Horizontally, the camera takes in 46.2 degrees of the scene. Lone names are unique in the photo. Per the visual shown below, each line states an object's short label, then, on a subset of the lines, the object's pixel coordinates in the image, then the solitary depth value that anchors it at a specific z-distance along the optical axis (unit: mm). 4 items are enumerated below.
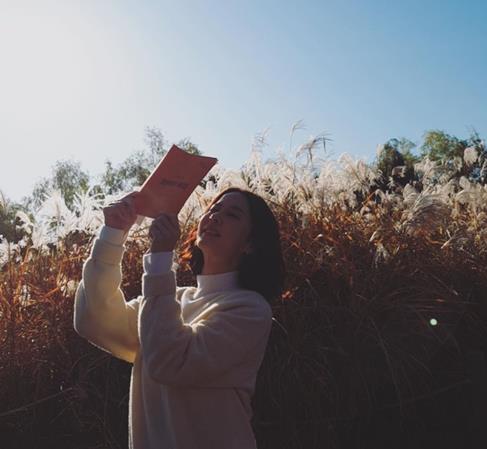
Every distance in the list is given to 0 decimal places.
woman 1622
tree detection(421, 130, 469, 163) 35553
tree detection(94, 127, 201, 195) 34625
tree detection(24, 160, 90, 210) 34719
